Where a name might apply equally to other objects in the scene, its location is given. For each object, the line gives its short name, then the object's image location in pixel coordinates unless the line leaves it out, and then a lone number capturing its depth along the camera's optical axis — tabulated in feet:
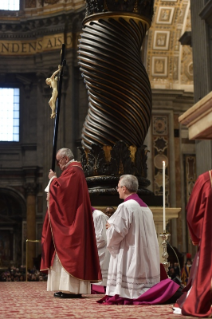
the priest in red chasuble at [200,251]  13.03
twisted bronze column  24.93
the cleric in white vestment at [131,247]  17.96
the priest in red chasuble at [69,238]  19.81
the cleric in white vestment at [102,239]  23.79
